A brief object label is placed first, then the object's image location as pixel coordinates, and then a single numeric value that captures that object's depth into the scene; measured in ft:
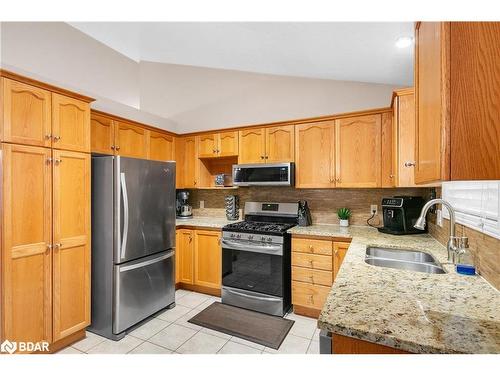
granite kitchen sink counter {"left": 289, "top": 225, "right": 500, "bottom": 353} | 2.33
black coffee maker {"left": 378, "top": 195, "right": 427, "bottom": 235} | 7.58
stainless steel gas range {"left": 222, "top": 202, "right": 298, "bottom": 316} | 8.45
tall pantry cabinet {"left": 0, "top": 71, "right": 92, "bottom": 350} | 5.47
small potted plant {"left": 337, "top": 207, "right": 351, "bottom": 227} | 9.40
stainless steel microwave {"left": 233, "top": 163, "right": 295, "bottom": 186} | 9.39
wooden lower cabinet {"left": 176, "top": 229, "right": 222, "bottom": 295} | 9.87
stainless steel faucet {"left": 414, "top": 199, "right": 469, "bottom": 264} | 4.33
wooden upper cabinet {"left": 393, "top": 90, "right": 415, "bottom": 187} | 6.77
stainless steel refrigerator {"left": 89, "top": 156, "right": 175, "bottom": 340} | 7.17
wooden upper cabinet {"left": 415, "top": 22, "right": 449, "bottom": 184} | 2.28
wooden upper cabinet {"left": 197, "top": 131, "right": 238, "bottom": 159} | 10.73
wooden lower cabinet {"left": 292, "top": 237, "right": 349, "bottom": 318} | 7.98
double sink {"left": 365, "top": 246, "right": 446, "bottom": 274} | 5.23
